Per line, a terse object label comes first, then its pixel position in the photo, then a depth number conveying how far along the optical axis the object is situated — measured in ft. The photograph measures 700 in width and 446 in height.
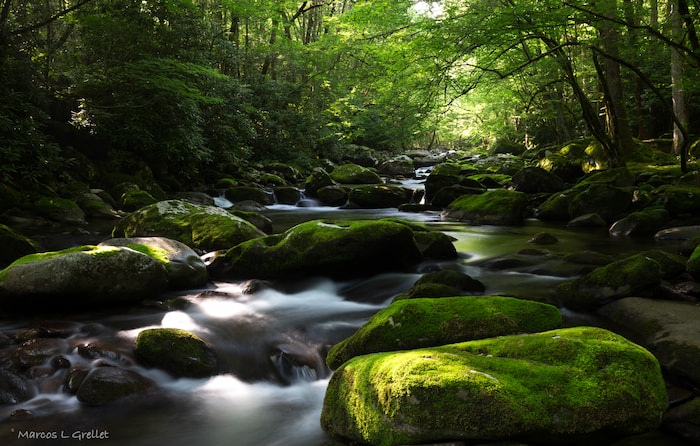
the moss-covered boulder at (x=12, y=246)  20.71
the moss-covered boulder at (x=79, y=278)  15.43
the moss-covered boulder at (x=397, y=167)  93.50
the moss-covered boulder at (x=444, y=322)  11.38
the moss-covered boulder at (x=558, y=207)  37.04
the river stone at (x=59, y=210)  32.60
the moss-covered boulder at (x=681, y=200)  30.30
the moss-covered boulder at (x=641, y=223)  29.14
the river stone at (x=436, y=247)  25.05
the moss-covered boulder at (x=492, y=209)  36.24
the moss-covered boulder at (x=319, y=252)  21.03
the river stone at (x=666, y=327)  10.55
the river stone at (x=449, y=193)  46.14
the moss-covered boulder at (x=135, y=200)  37.81
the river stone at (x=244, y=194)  49.03
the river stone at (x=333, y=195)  51.34
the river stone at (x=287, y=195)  51.41
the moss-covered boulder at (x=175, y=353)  12.57
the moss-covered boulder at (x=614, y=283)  14.98
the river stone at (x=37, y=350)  12.12
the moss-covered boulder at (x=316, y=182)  54.70
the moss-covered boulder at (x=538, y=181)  47.37
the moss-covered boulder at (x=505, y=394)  7.13
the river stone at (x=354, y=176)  66.39
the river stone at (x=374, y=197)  48.73
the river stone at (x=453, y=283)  16.33
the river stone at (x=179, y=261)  19.20
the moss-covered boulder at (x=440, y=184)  48.70
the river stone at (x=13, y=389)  10.77
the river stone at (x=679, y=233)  26.30
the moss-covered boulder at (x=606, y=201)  34.24
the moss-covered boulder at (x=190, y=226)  24.76
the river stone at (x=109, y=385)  11.02
